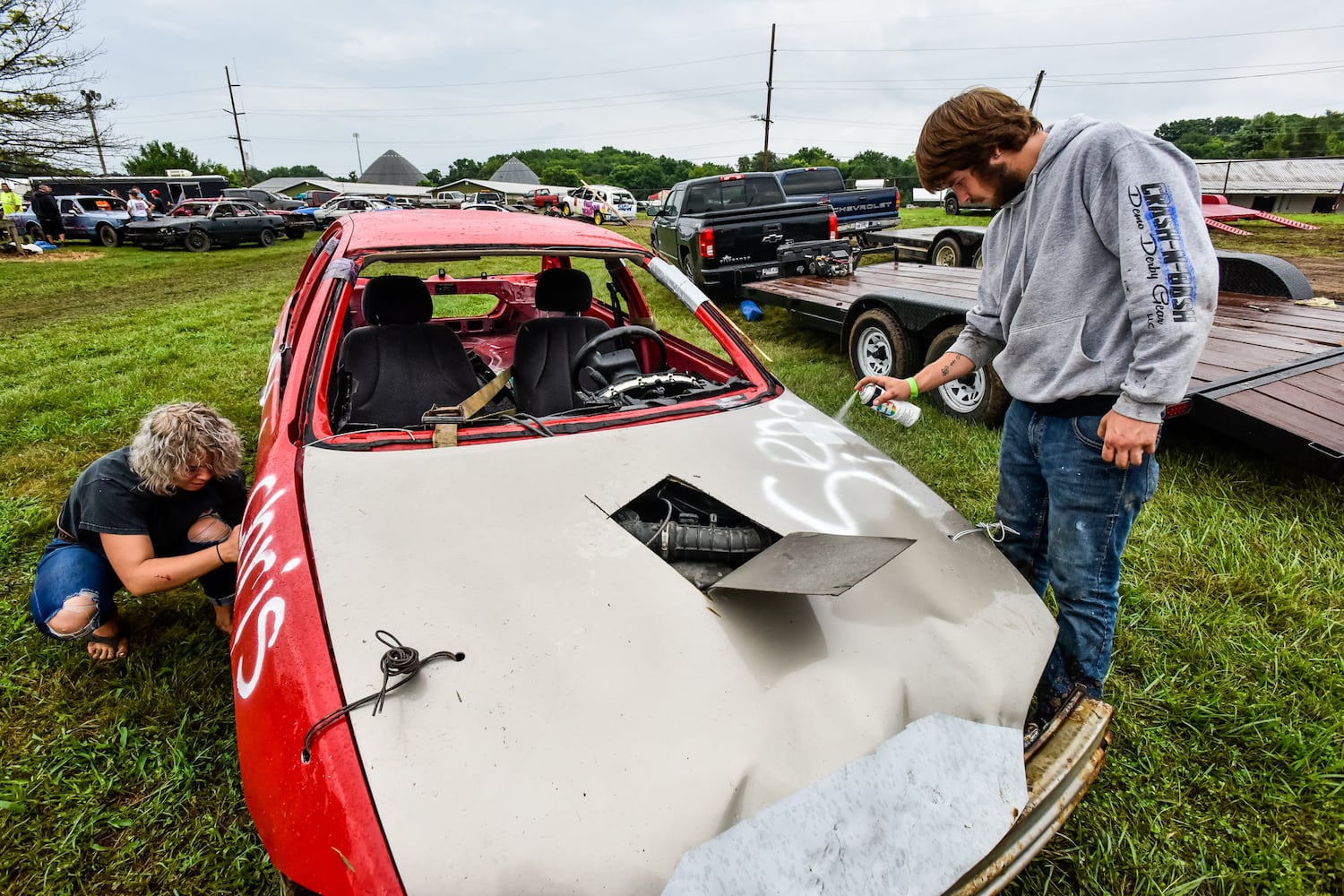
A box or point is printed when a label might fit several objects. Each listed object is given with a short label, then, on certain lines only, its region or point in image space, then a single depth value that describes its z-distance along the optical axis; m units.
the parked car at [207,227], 17.41
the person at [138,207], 19.11
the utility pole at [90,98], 16.66
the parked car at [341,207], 24.52
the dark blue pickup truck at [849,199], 12.87
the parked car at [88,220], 18.36
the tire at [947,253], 8.69
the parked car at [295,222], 21.23
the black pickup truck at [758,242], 7.59
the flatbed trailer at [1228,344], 2.97
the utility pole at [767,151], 31.80
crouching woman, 2.20
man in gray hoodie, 1.41
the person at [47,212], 19.20
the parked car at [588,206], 26.60
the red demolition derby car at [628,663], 1.07
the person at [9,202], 16.09
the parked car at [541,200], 32.59
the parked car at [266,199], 26.38
